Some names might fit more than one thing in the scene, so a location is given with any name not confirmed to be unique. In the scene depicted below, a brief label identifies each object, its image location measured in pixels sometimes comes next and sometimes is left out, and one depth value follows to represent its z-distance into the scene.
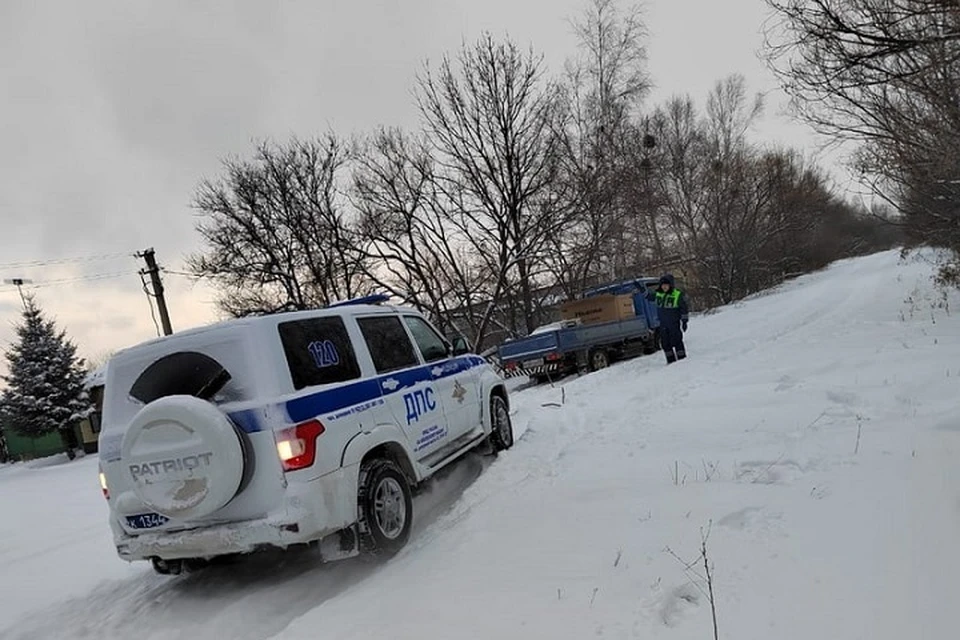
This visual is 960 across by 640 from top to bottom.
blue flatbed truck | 15.49
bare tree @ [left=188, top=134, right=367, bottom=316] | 28.52
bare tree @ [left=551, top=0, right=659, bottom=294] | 23.81
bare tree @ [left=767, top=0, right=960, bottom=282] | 7.54
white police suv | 3.90
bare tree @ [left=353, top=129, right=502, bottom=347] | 25.55
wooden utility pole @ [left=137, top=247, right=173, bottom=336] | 24.17
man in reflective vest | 12.66
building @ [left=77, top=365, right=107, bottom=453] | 37.93
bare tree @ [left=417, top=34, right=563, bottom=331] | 24.11
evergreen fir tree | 34.09
